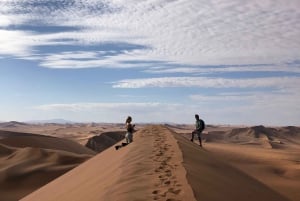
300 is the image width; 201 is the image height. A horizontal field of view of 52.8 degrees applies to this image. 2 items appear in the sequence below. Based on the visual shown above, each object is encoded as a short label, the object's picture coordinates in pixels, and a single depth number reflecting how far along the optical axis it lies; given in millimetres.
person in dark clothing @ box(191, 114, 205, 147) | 13176
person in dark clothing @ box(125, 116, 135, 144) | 11286
